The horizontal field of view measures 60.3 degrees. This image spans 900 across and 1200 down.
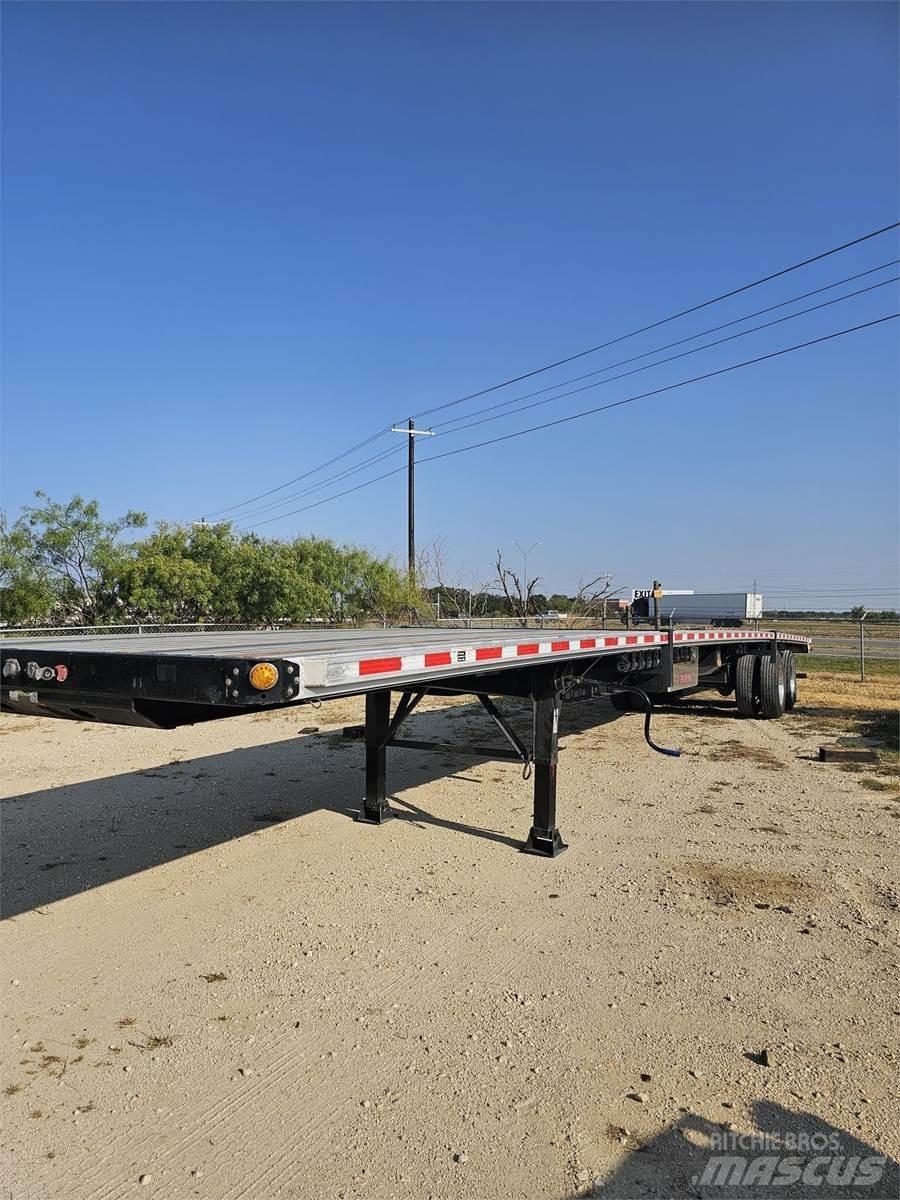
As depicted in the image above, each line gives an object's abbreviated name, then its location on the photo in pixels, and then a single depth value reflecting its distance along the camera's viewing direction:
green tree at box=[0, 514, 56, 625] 22.42
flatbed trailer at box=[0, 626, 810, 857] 2.43
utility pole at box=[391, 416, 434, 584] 30.66
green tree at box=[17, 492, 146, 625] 23.45
